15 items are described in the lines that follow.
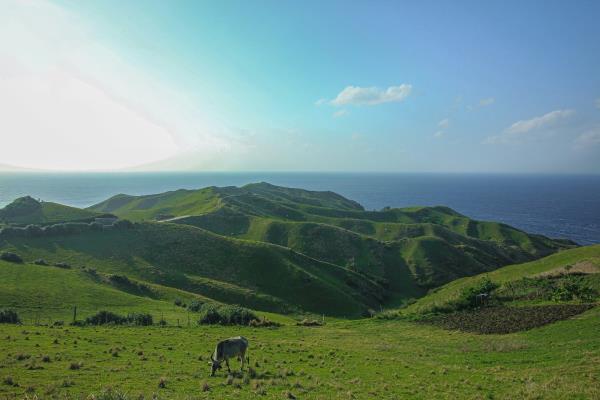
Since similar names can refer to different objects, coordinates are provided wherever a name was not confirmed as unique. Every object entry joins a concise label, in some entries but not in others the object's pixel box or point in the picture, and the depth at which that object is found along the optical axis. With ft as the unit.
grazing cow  66.69
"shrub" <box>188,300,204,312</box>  159.74
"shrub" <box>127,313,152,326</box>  122.21
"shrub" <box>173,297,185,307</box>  170.79
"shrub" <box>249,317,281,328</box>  136.36
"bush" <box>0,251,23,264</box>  186.96
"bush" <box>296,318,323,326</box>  152.40
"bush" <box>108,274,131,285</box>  188.55
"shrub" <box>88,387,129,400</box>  45.34
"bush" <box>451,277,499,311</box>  157.48
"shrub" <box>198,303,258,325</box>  134.31
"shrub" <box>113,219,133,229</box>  278.32
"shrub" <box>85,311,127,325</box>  119.55
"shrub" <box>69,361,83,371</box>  65.16
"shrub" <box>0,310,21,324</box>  110.52
